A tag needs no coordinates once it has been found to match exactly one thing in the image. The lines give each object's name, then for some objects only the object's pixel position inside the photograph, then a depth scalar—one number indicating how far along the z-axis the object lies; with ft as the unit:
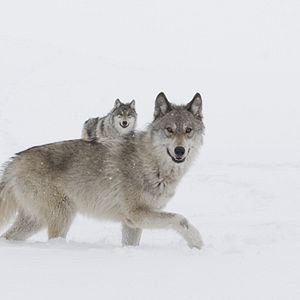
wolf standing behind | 92.79
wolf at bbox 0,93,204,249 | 41.73
